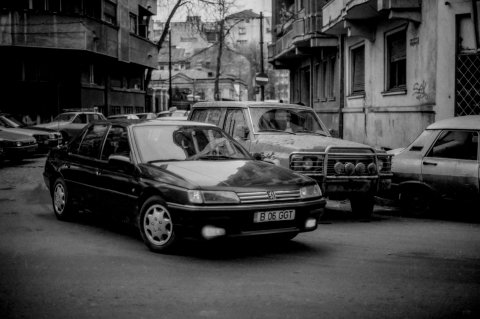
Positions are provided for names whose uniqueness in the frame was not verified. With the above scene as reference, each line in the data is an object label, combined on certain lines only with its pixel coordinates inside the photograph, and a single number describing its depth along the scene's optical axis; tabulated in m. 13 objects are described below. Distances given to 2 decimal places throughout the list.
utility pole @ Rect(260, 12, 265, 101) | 42.14
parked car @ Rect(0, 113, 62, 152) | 22.06
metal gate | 15.04
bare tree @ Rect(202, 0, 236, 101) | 41.87
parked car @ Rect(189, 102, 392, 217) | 9.04
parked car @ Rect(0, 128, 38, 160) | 19.30
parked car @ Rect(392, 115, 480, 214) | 9.39
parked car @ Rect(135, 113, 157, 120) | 33.70
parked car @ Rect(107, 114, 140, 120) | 29.12
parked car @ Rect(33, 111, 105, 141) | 25.70
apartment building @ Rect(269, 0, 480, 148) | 15.22
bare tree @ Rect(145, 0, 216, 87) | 41.84
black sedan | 6.46
